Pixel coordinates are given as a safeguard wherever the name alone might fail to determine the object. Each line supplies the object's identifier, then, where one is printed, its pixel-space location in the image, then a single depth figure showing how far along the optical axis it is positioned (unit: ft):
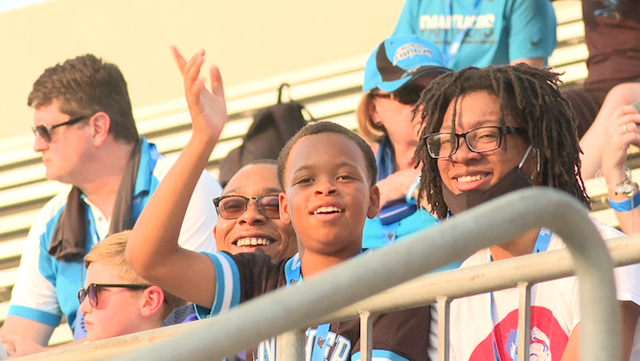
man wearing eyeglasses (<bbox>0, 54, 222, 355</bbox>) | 30.09
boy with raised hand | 18.66
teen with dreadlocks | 16.28
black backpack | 30.89
